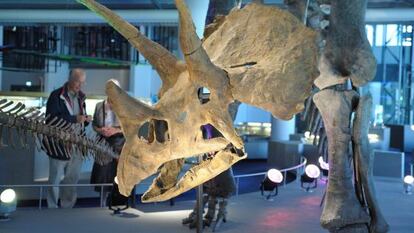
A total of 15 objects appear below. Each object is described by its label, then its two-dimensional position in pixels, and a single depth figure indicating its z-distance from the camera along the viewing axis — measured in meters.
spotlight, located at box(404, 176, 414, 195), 6.22
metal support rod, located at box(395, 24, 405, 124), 13.69
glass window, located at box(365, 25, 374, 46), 13.21
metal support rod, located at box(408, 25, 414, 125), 14.19
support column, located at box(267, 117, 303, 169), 9.16
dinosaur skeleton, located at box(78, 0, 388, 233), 2.00
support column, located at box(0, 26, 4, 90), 11.76
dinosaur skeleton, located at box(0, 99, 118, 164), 3.01
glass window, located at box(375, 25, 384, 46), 14.06
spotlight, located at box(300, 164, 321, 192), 6.21
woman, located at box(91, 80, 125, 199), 3.73
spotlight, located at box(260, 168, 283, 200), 5.59
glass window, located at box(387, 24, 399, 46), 13.82
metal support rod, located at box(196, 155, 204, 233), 3.24
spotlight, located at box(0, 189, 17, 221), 4.15
